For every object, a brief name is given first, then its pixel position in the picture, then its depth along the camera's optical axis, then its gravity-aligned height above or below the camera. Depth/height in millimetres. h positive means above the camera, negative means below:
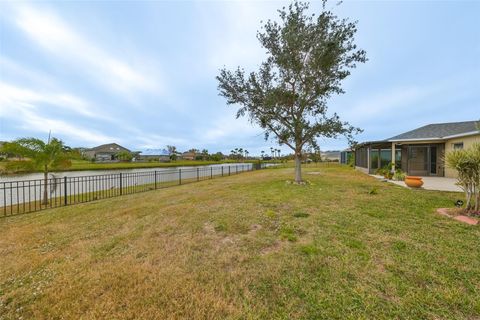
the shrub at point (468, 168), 4430 -245
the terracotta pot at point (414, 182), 8281 -1041
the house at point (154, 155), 64475 +1876
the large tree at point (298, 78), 8906 +4185
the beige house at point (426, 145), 11367 +861
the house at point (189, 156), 83656 +1845
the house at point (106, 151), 56000 +3128
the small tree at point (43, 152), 7102 +359
